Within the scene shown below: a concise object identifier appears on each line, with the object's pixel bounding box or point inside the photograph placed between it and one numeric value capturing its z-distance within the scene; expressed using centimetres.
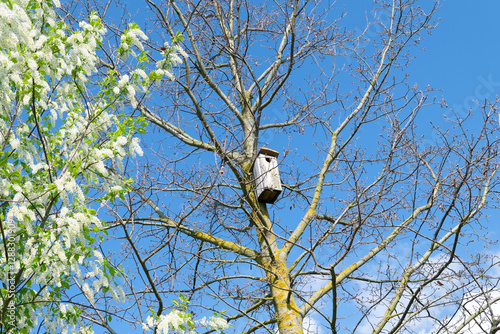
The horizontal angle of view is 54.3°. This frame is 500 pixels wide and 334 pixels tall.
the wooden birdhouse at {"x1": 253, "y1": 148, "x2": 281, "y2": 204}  566
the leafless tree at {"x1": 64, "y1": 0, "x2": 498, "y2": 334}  420
